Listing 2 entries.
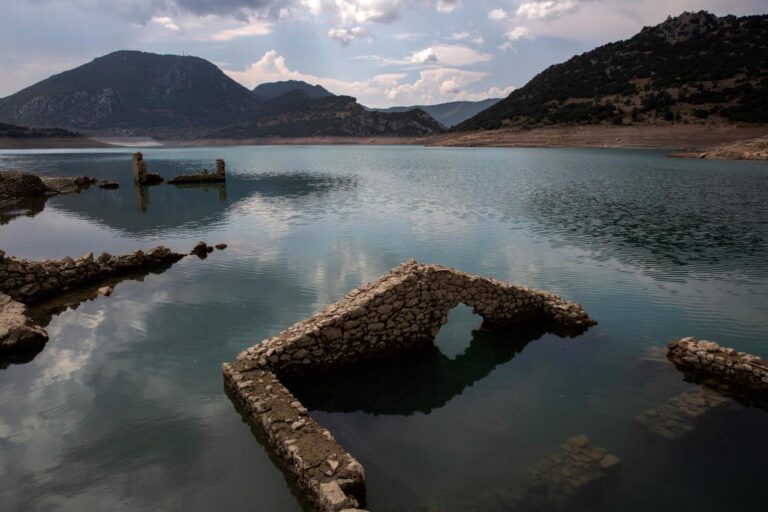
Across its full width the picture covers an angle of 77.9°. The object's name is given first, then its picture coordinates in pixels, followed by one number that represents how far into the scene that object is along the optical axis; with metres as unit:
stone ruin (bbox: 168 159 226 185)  66.81
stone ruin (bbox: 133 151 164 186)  64.62
